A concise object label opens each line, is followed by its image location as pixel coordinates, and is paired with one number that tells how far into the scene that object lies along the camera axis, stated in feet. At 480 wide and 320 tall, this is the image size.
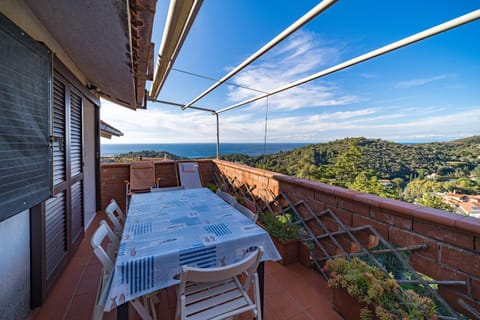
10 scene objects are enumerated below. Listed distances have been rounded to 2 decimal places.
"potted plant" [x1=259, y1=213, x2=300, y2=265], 7.34
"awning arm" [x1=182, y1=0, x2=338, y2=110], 4.19
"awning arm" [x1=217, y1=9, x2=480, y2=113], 3.75
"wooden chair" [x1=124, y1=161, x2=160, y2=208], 13.66
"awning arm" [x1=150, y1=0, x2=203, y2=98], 4.59
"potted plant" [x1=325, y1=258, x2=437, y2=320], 4.11
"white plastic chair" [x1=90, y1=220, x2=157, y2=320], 3.40
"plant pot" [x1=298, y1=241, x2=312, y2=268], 7.17
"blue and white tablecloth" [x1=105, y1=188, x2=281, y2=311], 3.30
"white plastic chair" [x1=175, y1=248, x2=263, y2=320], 3.28
